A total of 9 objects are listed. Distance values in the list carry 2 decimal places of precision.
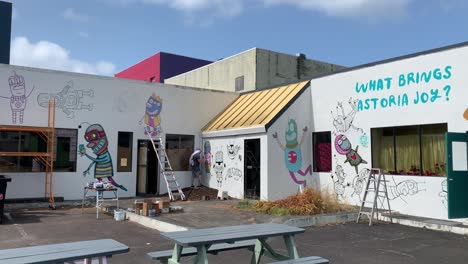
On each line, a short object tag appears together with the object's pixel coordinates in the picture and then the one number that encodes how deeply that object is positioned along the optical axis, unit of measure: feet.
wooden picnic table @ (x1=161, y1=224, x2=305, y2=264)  16.30
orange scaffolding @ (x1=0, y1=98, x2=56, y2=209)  45.57
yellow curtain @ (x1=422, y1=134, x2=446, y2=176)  37.78
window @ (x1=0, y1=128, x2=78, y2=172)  46.98
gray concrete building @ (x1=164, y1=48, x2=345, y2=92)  86.22
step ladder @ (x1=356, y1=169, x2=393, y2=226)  37.29
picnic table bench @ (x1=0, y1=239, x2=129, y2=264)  13.25
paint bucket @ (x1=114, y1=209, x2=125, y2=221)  38.22
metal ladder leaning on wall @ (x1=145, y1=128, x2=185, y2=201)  54.60
